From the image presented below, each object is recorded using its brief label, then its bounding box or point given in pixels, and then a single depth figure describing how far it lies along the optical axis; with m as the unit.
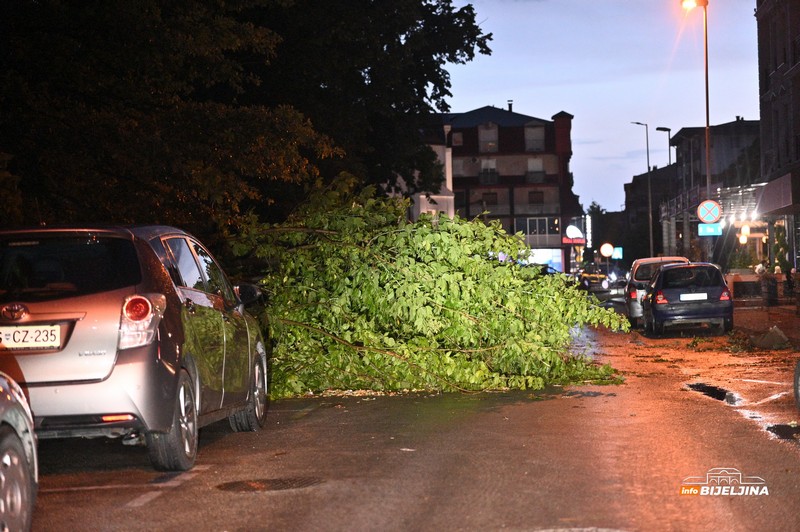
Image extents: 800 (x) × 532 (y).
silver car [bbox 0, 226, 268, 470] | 7.71
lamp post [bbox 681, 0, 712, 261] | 44.19
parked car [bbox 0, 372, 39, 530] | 5.91
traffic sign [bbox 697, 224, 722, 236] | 44.81
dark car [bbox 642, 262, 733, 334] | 24.28
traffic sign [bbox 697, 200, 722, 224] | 41.97
